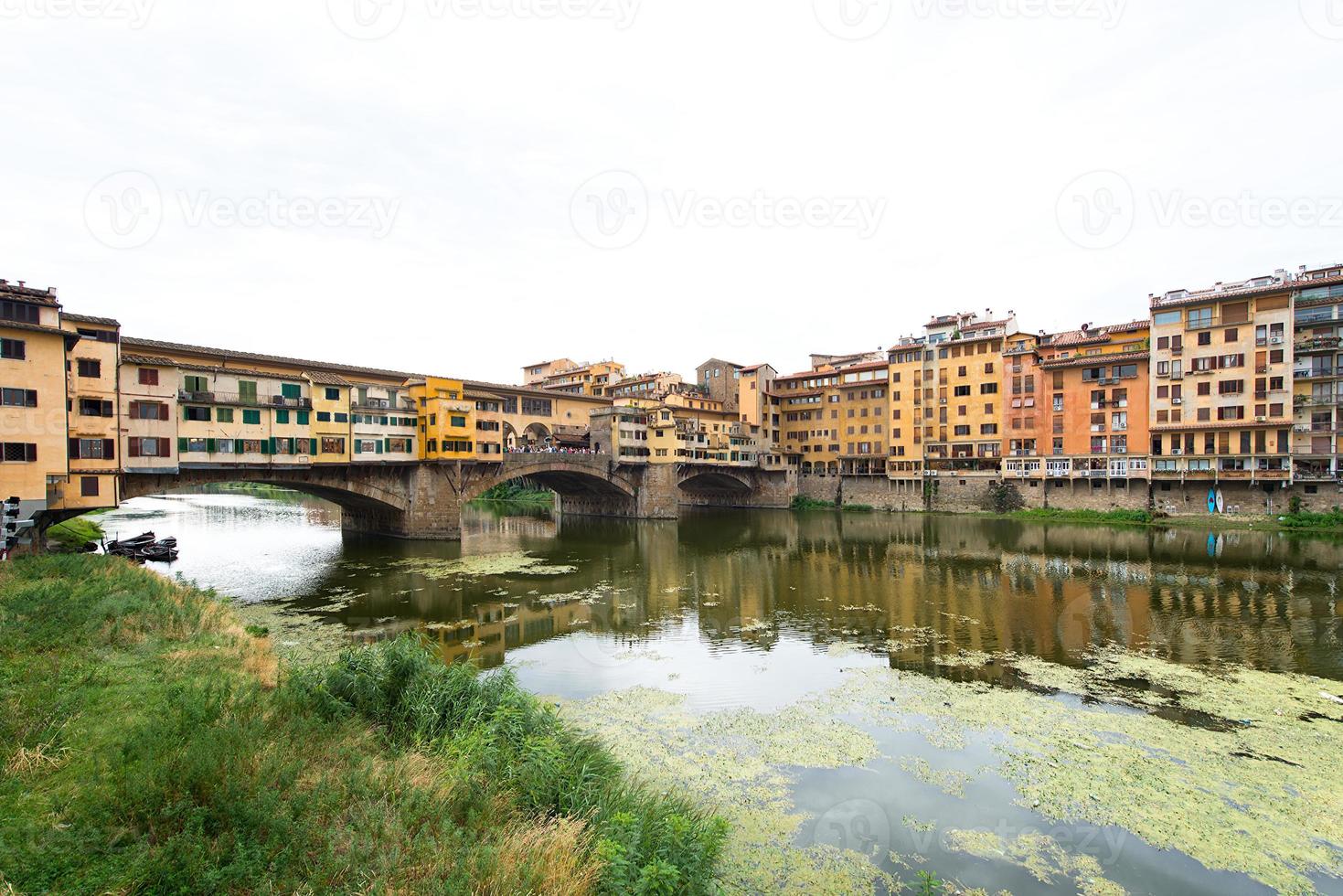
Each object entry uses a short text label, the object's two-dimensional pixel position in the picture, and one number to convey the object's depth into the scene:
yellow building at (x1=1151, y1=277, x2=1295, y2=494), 48.31
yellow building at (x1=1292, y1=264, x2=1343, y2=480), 47.38
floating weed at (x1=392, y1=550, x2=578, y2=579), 32.16
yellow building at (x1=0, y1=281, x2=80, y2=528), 22.48
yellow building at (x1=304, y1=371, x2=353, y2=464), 37.12
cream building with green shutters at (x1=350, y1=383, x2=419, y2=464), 39.22
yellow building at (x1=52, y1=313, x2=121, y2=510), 26.19
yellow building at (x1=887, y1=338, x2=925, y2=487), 68.06
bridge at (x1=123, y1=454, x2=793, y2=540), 36.16
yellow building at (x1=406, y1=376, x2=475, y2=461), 41.66
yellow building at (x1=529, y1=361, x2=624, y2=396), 86.50
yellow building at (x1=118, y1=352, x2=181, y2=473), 29.27
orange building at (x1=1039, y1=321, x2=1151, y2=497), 54.97
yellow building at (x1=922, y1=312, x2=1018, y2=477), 63.38
